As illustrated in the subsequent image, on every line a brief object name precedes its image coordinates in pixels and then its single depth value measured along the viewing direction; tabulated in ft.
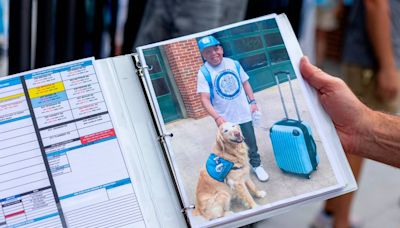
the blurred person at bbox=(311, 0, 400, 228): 6.03
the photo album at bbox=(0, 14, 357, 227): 2.72
